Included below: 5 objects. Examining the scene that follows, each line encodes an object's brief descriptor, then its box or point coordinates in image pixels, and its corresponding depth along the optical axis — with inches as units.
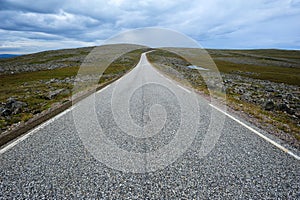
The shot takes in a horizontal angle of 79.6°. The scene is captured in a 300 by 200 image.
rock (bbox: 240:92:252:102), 498.9
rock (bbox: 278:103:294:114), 391.0
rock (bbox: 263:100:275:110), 405.5
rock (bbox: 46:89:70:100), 466.1
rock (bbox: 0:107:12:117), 319.6
